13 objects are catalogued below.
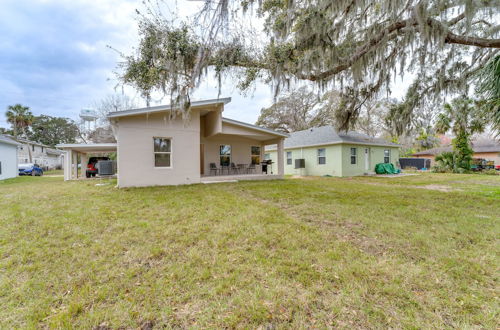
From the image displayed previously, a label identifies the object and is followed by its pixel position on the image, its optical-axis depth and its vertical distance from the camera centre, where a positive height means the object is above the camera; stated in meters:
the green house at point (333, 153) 14.42 +0.83
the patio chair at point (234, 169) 12.70 -0.14
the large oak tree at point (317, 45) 5.08 +3.26
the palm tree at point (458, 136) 16.05 +1.91
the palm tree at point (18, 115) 26.78 +7.27
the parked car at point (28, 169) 18.92 +0.26
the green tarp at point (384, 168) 15.95 -0.41
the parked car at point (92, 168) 15.69 +0.17
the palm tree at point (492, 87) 4.49 +1.60
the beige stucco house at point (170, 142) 8.29 +1.19
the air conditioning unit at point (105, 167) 13.43 +0.19
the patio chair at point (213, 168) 11.86 -0.05
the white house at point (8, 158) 14.41 +1.02
